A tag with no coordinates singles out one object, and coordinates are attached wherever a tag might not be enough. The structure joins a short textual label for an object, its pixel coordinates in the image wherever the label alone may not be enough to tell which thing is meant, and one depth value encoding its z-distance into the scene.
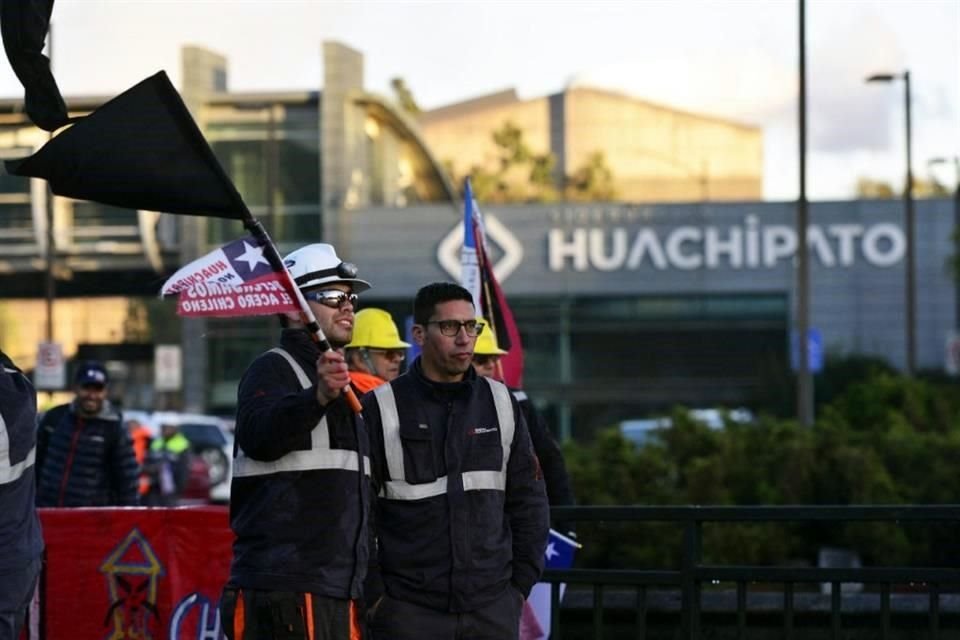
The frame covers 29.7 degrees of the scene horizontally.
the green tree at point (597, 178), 79.56
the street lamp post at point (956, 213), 42.59
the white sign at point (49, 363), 33.97
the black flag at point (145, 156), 4.99
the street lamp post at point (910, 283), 40.62
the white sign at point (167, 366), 38.47
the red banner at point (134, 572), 8.48
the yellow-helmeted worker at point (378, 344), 8.30
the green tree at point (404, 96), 95.19
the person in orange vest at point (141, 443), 22.59
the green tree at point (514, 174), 79.06
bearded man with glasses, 5.73
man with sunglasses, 5.43
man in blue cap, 10.63
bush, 13.88
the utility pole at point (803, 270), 27.69
